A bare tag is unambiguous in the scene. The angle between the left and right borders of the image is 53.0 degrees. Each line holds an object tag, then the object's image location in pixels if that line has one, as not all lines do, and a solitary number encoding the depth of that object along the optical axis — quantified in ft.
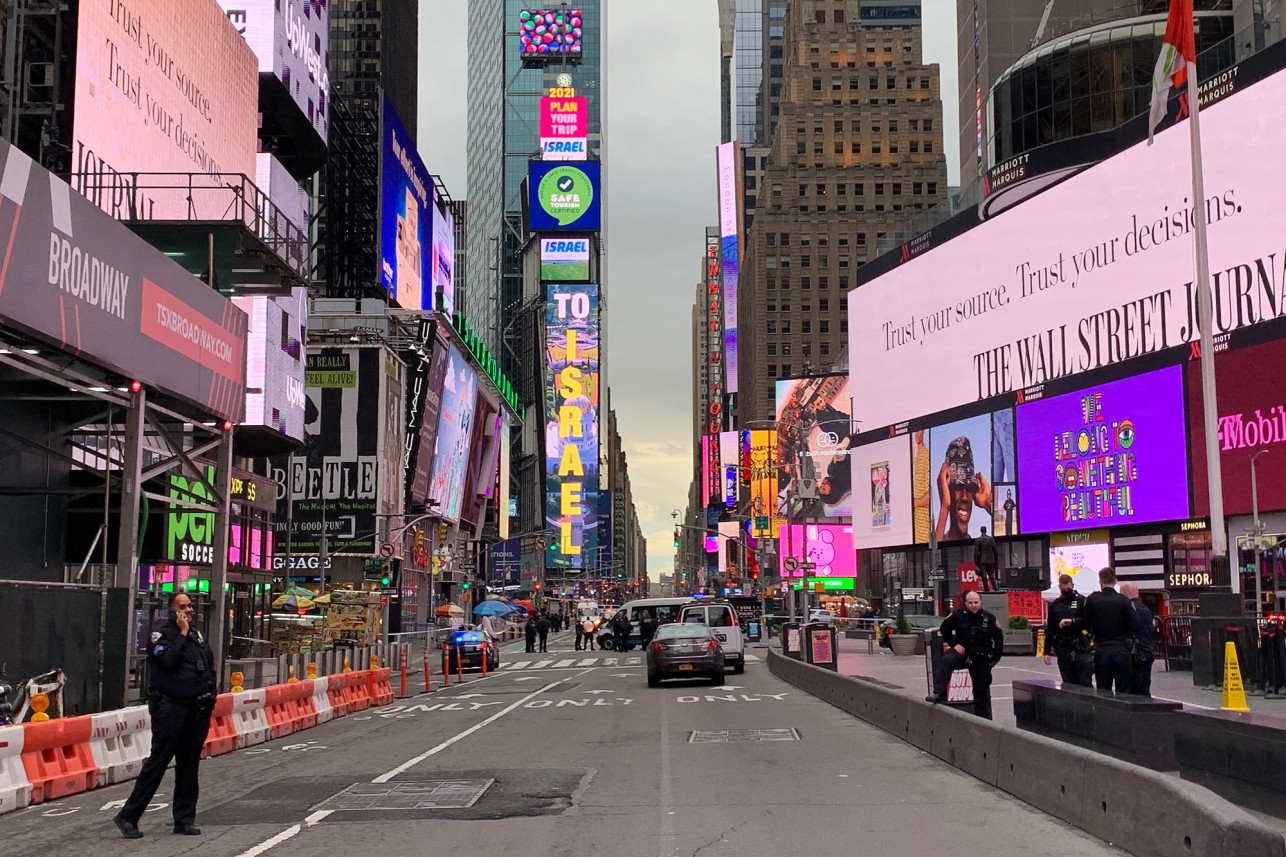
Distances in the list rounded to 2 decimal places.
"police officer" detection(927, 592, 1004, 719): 47.06
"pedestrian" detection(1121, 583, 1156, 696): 45.34
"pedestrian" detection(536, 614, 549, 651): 197.06
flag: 76.48
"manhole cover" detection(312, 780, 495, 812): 39.40
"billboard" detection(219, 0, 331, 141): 155.94
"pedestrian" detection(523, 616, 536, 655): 193.10
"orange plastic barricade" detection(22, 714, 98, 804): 42.63
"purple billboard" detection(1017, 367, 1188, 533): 161.07
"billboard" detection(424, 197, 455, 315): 306.35
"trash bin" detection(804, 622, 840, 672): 99.14
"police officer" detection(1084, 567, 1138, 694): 45.42
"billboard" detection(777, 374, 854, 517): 365.61
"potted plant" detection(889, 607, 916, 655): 147.43
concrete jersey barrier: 23.67
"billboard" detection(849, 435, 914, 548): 240.94
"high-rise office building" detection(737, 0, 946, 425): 488.02
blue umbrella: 180.59
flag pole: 68.18
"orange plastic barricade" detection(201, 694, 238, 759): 56.59
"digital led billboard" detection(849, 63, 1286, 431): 147.02
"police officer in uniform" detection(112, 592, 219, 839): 34.55
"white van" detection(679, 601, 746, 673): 124.06
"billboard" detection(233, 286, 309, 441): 132.16
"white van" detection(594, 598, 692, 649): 189.67
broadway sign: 51.34
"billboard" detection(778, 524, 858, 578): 365.40
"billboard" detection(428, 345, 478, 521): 279.90
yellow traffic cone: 46.57
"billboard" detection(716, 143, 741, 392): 637.71
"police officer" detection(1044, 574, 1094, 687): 48.73
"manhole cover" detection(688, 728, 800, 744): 58.80
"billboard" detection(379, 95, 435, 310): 252.01
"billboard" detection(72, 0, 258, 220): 95.66
